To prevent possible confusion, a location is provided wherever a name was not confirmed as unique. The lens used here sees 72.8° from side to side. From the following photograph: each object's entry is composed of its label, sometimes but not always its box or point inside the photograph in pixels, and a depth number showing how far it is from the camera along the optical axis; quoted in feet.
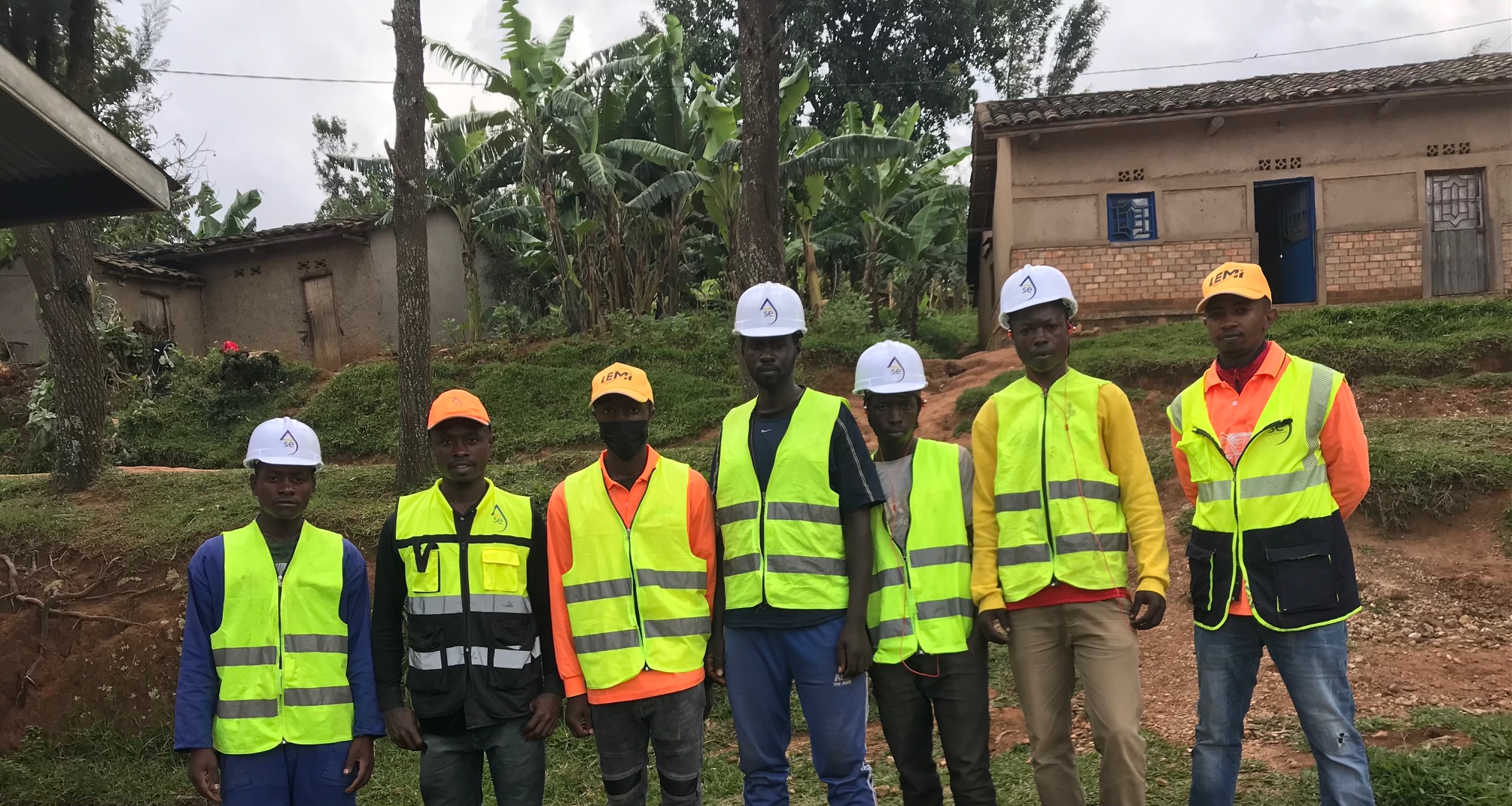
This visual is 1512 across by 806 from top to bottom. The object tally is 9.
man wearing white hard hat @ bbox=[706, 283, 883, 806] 10.69
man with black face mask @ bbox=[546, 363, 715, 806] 10.93
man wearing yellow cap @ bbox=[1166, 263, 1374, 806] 10.15
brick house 47.67
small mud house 66.95
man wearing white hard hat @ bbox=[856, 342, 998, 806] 10.87
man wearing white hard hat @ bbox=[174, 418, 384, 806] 10.53
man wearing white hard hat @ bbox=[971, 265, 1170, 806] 10.53
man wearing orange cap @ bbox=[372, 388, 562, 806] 10.97
